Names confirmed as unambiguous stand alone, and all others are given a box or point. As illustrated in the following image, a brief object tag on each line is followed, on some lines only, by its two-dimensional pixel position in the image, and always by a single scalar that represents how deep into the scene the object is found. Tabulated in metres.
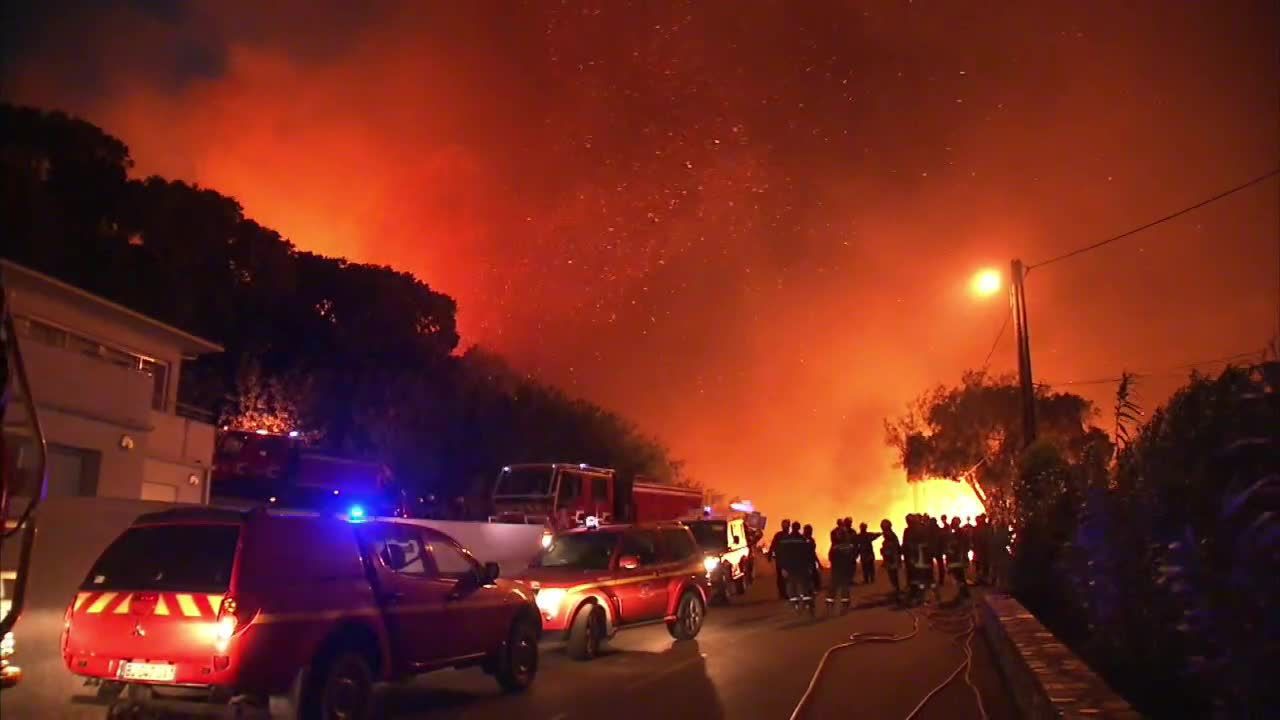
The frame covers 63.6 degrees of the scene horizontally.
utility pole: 22.47
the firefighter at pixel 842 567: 19.50
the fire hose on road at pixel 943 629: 9.97
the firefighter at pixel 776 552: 20.73
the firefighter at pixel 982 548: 24.84
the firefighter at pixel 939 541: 21.84
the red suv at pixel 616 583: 13.72
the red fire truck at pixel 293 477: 26.52
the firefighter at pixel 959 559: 22.23
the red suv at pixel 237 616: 7.61
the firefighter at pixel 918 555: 21.19
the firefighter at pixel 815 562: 19.78
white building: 20.91
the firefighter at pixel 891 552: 22.59
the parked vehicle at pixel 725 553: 23.64
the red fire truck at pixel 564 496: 24.95
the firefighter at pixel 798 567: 19.41
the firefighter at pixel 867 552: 24.36
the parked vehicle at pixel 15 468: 4.49
